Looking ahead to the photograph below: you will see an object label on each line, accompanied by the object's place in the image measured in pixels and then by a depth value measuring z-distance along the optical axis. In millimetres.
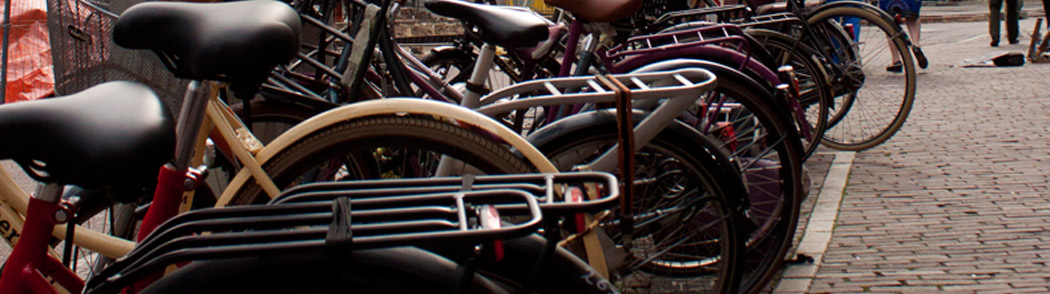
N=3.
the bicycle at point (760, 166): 3590
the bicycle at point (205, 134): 1942
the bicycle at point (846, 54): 5723
